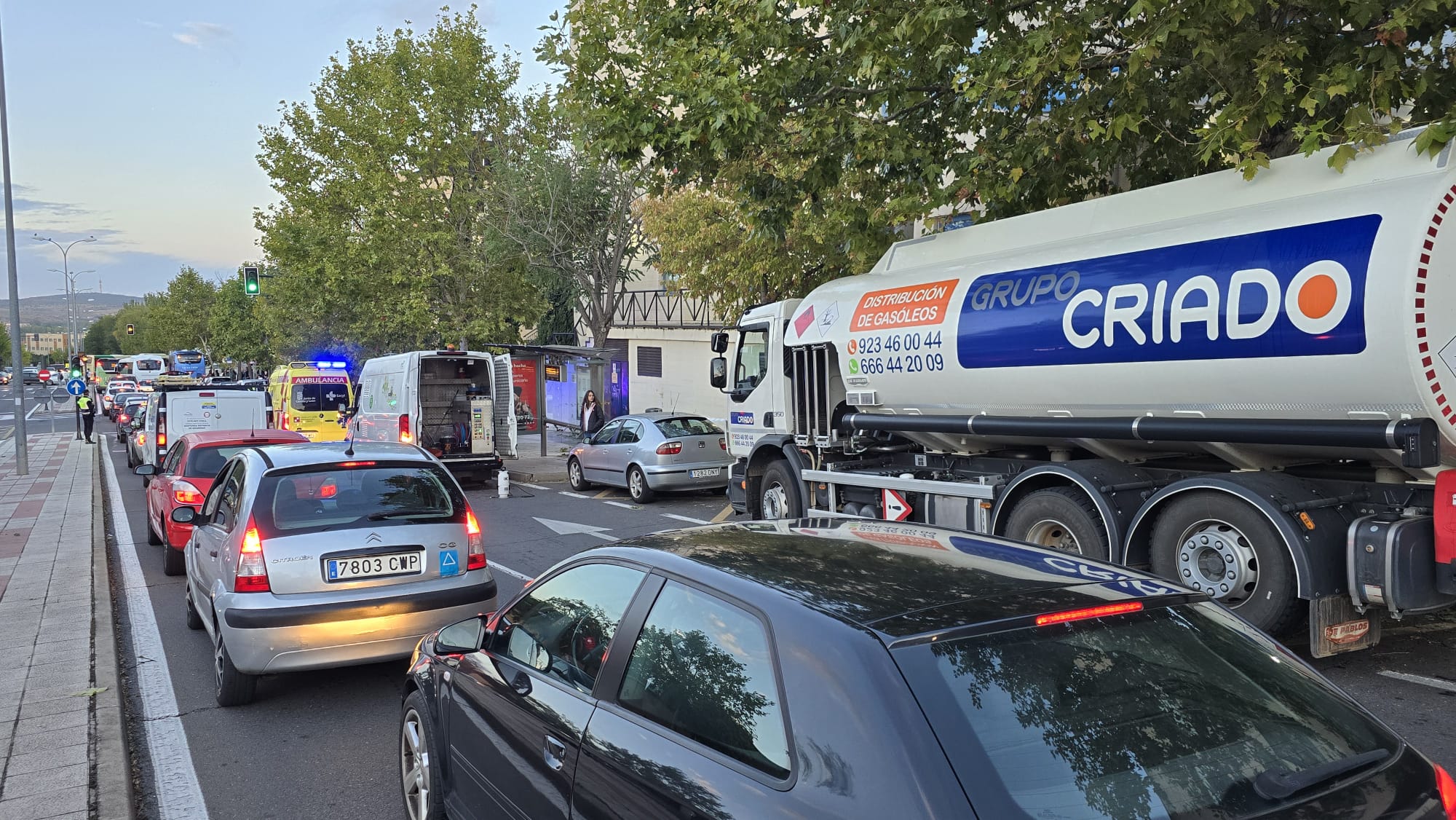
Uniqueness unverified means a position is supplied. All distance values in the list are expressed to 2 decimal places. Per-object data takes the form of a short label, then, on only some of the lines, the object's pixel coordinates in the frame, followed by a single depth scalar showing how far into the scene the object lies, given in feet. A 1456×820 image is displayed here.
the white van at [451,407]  60.23
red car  33.76
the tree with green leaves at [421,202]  93.66
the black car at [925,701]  6.64
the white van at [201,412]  54.90
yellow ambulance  71.41
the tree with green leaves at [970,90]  25.31
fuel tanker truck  18.28
